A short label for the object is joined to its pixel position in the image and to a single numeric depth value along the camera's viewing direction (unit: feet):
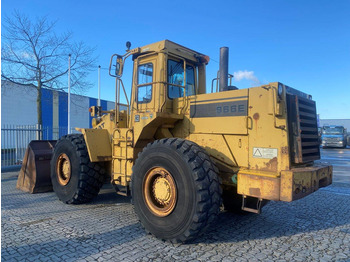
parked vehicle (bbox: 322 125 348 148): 91.25
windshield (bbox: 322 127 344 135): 92.94
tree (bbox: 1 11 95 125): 39.63
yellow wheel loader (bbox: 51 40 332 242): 12.58
